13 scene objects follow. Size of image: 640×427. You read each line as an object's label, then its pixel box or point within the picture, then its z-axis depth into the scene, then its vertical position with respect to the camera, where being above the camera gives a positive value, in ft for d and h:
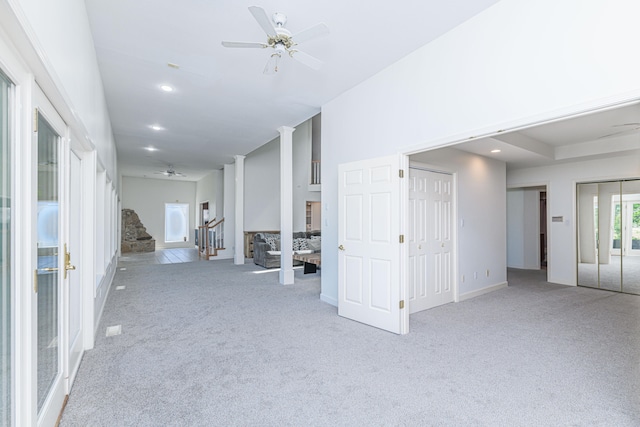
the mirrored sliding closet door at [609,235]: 18.08 -1.28
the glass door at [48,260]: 5.49 -0.96
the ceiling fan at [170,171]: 34.73 +5.01
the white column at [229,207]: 32.04 +0.73
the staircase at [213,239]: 31.96 -2.62
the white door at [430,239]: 13.85 -1.20
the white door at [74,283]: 7.63 -1.96
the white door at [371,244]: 11.32 -1.19
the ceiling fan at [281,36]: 7.68 +4.75
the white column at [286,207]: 19.40 +0.44
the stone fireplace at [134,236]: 37.89 -2.72
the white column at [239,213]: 27.86 +0.10
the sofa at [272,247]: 25.36 -2.82
